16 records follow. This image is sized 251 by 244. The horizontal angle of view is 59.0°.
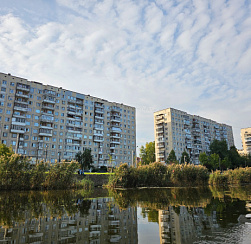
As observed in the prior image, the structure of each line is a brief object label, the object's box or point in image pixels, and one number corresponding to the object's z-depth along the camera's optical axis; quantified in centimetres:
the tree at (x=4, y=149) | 4429
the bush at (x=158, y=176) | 3223
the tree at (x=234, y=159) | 9711
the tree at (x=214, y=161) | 8500
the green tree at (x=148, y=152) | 10360
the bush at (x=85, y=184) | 3264
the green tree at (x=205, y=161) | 8635
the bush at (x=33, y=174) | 2689
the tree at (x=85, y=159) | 6600
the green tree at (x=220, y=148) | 9356
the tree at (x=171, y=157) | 8568
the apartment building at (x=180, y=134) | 10138
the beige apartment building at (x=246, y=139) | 13712
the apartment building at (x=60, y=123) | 6794
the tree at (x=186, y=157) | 9009
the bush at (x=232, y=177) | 3849
